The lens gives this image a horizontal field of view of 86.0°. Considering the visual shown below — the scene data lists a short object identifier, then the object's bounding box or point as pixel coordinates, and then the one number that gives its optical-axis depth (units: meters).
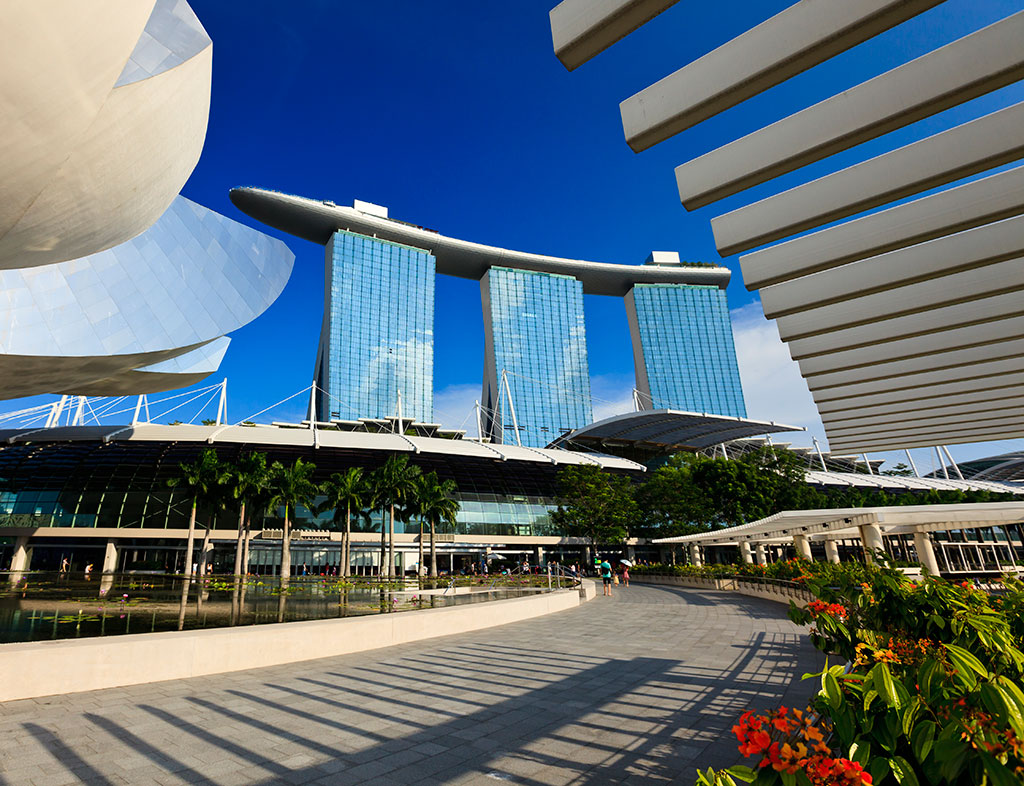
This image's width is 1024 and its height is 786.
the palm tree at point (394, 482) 44.41
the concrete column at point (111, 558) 49.46
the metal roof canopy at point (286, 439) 48.03
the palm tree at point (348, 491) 43.41
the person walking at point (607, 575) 28.68
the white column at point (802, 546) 26.01
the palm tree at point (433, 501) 45.62
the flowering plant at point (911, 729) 1.79
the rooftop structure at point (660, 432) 74.31
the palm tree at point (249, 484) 41.03
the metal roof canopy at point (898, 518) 18.28
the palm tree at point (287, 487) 42.06
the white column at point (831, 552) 29.14
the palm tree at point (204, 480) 40.62
